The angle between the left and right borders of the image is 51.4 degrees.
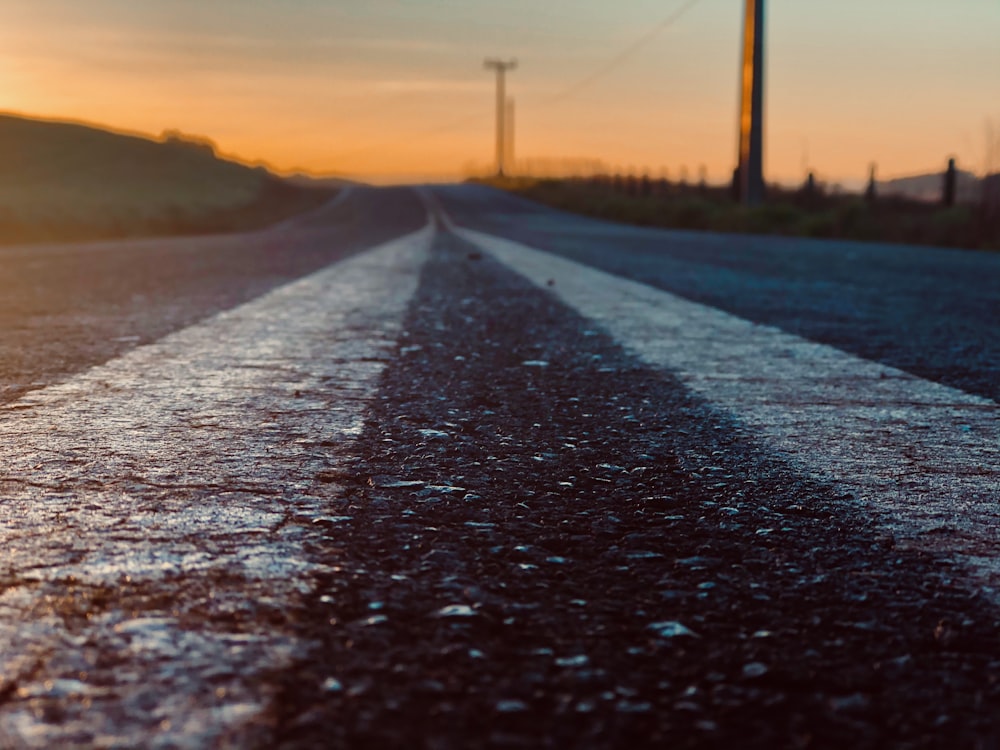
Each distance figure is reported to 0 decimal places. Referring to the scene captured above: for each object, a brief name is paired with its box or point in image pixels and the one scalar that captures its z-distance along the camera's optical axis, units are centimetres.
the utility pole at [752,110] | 2517
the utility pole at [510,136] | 7694
